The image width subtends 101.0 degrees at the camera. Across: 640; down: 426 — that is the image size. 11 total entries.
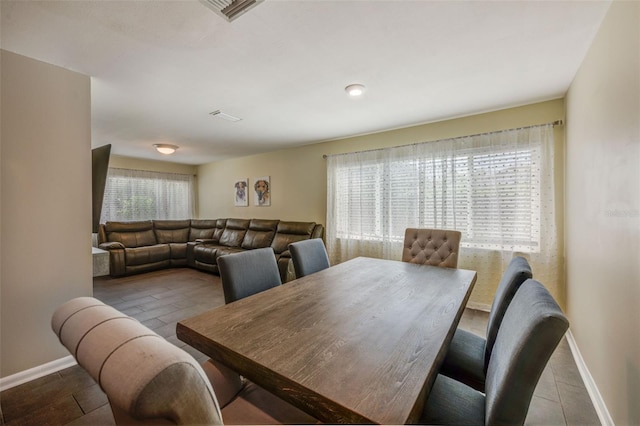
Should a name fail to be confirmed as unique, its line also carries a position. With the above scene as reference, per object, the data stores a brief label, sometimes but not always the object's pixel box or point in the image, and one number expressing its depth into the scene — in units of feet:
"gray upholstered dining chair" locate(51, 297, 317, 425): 1.35
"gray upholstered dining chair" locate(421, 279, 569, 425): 2.30
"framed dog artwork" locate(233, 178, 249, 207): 19.54
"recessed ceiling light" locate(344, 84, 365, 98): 7.98
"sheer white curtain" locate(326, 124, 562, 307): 9.14
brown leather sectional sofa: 15.43
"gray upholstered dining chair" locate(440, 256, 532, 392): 4.17
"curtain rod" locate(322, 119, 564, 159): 8.86
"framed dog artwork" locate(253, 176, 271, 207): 18.13
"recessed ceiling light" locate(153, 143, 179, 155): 14.94
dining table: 2.39
